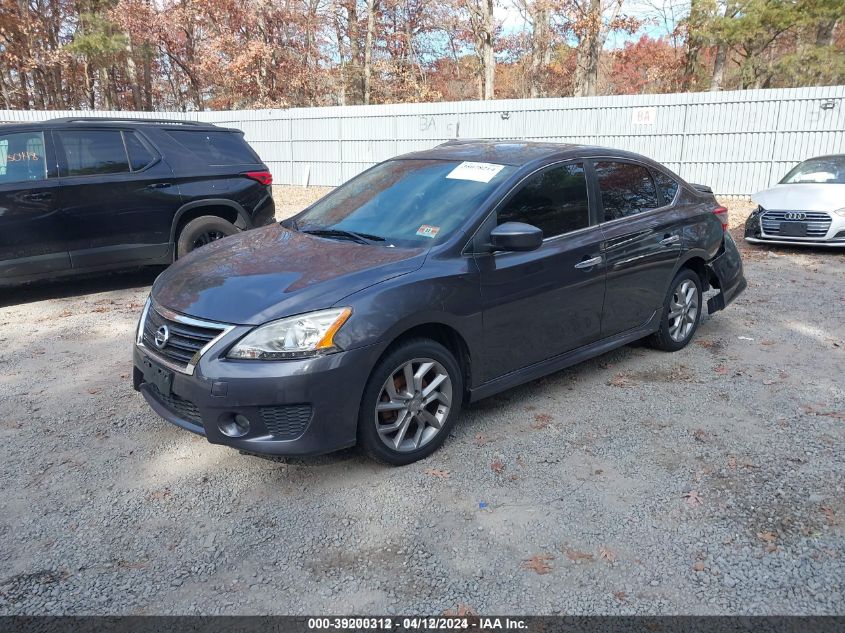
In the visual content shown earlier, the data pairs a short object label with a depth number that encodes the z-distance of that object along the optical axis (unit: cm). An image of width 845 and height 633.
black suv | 634
